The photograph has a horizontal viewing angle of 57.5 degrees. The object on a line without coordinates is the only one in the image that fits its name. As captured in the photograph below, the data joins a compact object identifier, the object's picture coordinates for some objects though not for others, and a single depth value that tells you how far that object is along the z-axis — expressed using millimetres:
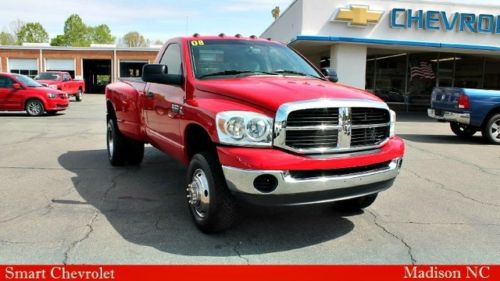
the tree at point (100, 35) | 111894
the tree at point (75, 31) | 103188
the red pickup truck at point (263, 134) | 3787
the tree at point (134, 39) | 118438
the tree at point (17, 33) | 104312
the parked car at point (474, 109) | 10883
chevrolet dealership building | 17609
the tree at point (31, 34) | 102112
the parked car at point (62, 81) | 25922
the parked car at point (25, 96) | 17069
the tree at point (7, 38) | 103625
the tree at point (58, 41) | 102000
